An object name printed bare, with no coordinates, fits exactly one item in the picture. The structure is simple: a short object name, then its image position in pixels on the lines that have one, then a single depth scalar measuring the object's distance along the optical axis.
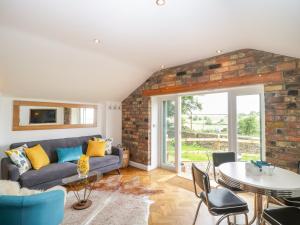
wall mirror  3.53
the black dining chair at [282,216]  1.53
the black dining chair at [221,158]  2.71
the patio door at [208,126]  3.07
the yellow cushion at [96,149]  3.91
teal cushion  3.52
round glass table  2.57
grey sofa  2.68
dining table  1.54
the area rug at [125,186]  3.14
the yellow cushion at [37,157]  3.01
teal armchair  1.52
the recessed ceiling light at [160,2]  1.61
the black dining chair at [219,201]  1.77
